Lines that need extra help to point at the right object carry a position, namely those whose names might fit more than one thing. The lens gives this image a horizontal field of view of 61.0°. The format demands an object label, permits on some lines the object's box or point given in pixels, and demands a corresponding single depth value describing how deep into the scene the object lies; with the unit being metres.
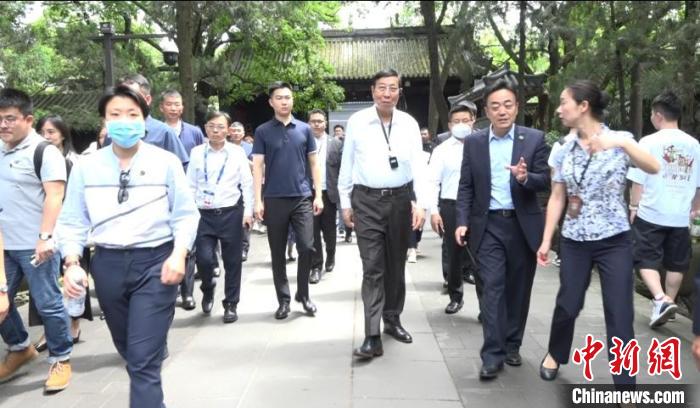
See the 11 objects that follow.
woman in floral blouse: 3.26
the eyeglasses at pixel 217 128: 5.16
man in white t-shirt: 4.63
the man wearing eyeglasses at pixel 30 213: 3.73
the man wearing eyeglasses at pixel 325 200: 7.04
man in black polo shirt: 5.07
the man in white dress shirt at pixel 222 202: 5.20
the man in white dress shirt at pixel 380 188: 4.13
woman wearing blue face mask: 2.74
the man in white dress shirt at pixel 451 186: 5.32
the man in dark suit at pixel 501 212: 3.76
